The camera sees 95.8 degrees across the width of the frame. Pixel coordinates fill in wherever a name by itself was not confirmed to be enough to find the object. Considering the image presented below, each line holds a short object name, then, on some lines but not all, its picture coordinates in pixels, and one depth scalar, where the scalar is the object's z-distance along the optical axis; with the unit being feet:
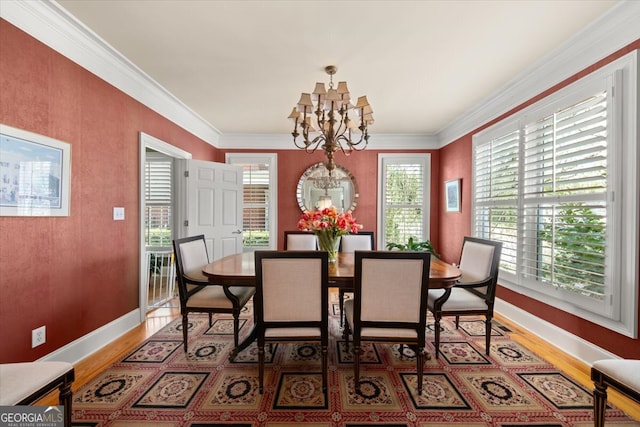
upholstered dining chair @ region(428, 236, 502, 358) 7.59
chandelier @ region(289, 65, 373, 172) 7.77
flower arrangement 8.09
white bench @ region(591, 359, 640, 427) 4.25
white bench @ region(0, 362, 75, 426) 3.78
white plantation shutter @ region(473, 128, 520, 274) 10.34
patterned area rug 5.49
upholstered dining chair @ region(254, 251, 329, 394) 5.98
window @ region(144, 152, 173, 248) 15.98
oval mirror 16.93
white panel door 12.91
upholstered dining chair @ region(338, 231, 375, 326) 10.98
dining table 6.54
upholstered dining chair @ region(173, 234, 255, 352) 7.77
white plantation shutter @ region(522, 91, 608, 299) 7.12
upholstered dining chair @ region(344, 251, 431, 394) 5.92
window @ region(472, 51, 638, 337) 6.54
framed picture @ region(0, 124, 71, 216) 5.71
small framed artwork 14.47
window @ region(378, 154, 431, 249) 17.12
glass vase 8.16
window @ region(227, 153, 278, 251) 17.07
